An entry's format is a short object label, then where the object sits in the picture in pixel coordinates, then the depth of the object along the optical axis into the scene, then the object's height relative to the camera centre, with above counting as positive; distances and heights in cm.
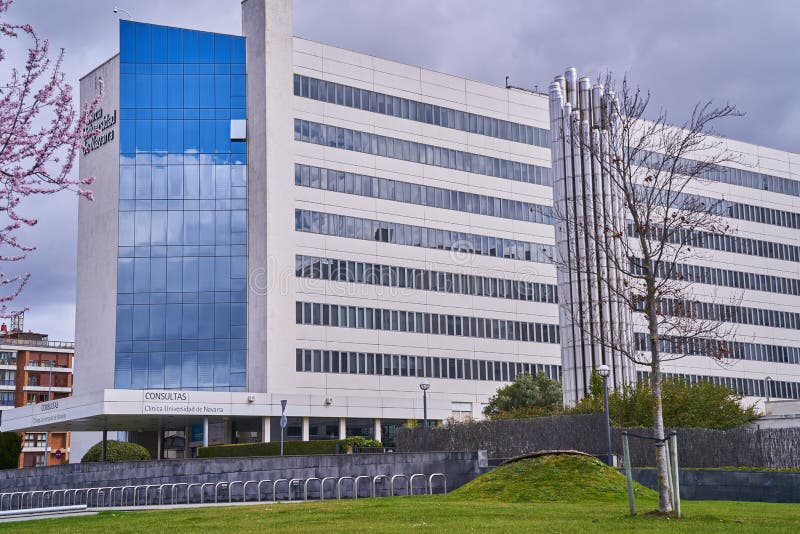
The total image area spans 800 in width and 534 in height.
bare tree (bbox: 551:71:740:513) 2372 +834
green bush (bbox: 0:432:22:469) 7994 -212
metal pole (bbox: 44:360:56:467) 11496 -174
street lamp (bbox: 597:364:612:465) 4010 +134
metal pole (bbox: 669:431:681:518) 2064 -144
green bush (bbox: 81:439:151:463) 6775 -214
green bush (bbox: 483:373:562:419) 6975 +94
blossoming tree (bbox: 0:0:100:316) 1485 +418
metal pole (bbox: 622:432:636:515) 2111 -123
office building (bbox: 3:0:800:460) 7169 +1231
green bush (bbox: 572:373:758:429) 4844 -4
